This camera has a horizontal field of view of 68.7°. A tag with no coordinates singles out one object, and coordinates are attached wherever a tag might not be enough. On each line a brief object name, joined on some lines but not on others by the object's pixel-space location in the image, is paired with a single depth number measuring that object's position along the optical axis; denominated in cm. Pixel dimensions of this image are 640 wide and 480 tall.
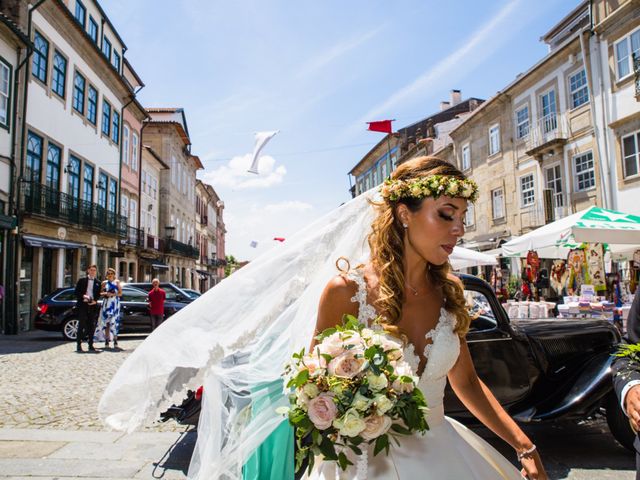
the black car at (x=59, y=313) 1318
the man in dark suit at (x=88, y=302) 1116
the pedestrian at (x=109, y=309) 1191
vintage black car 438
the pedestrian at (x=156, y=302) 1302
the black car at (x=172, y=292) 1556
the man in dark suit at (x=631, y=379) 166
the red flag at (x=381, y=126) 1528
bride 186
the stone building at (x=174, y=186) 3662
